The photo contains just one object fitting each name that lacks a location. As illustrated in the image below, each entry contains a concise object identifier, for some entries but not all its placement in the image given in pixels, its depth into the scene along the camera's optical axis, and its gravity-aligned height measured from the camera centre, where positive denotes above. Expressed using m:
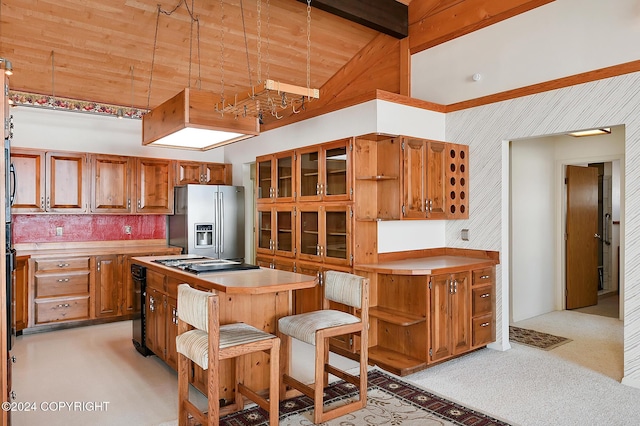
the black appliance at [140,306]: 4.13 -0.91
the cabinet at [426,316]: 3.84 -0.94
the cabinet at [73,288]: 5.02 -0.94
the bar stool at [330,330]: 2.84 -0.79
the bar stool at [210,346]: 2.45 -0.78
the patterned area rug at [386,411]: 2.89 -1.37
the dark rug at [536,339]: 4.58 -1.37
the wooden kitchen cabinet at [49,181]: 5.25 +0.34
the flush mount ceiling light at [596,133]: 5.62 +1.00
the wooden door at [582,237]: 6.25 -0.38
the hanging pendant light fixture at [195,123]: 3.26 +0.67
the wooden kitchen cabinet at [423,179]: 4.22 +0.31
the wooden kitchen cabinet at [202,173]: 6.41 +0.54
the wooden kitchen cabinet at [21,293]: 4.91 -0.94
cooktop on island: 3.38 -0.46
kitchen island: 2.90 -0.68
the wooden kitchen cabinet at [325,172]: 4.33 +0.40
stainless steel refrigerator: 6.08 -0.16
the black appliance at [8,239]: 2.19 -0.16
